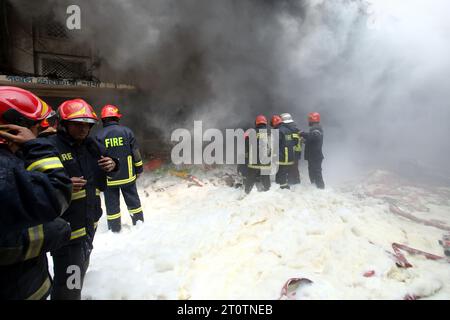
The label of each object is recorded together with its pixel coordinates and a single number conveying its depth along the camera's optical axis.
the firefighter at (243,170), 5.54
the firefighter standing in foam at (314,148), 5.64
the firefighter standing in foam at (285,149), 5.44
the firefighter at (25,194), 1.06
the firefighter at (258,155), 5.28
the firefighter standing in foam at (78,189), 1.96
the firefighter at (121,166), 3.65
